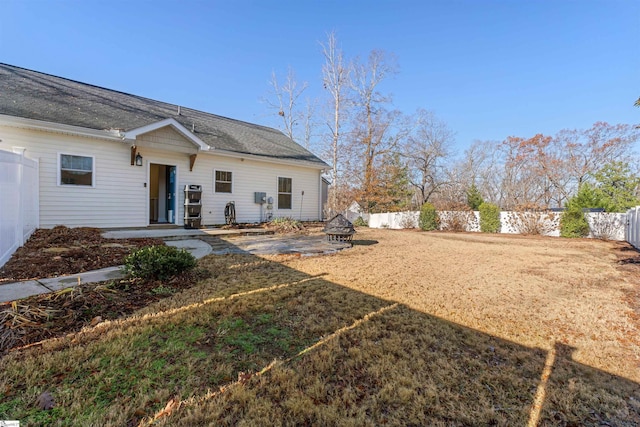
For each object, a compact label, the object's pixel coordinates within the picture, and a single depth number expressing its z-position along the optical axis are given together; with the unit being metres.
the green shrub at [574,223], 12.04
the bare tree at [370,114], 18.81
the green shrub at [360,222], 17.80
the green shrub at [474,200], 17.31
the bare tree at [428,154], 21.86
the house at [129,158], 7.51
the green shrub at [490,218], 14.30
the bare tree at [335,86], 17.52
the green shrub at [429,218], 15.52
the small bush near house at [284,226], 10.41
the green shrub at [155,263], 3.78
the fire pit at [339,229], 8.10
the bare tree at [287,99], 22.55
